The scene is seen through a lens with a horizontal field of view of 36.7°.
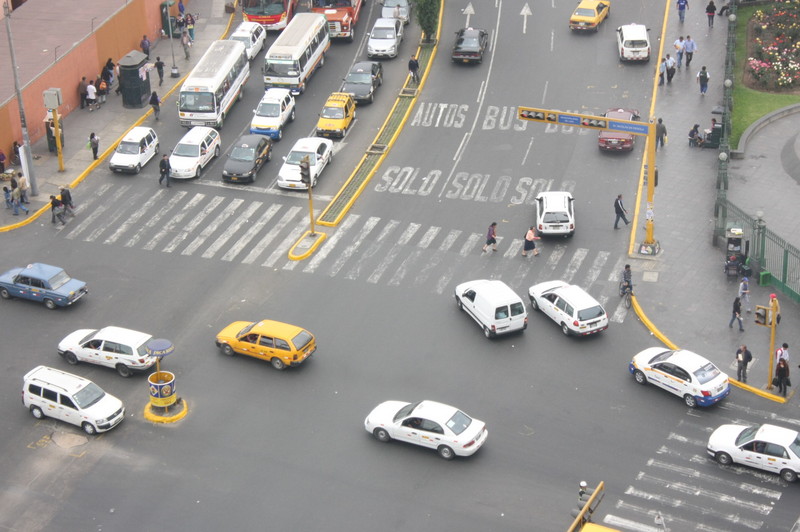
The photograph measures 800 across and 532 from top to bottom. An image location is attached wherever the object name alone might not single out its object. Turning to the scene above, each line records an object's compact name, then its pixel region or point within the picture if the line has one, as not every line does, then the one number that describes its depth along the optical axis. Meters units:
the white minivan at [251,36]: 66.25
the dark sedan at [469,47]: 65.31
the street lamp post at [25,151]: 53.37
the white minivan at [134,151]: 55.91
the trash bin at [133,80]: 61.53
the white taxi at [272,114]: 58.56
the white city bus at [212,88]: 59.09
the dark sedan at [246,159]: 54.94
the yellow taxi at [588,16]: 68.19
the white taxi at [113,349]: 42.03
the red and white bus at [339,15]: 68.44
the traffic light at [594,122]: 47.69
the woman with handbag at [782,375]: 40.09
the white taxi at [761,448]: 36.06
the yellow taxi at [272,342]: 41.88
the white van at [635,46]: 64.31
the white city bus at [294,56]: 62.28
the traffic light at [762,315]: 40.31
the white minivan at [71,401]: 39.06
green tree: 66.38
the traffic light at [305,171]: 49.50
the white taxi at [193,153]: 55.41
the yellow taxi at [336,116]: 58.50
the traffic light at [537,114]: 48.44
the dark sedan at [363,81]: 61.59
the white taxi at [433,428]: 37.22
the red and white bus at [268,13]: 69.25
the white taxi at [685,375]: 39.69
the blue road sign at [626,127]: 47.25
